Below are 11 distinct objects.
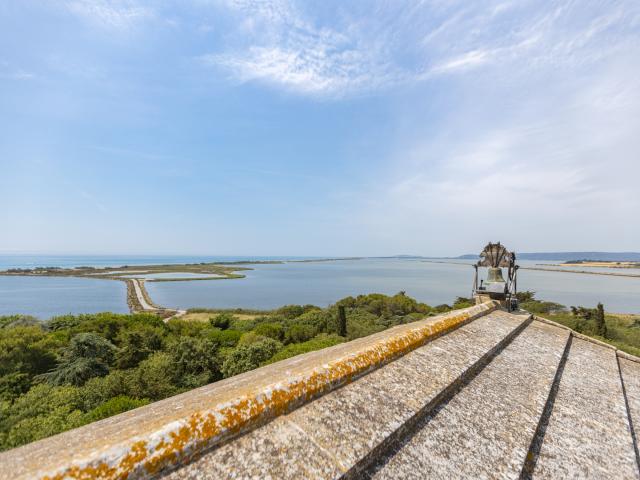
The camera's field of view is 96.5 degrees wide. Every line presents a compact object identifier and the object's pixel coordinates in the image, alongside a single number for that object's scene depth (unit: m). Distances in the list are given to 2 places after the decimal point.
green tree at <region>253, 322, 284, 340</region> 26.11
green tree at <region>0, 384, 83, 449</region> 8.39
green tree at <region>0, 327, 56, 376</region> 16.44
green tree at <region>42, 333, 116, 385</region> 15.40
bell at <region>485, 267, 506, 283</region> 8.77
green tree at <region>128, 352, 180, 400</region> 12.81
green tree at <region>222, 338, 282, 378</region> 16.31
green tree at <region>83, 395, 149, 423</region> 9.49
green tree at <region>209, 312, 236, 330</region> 33.56
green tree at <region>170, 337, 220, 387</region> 16.90
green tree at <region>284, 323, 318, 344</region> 26.86
